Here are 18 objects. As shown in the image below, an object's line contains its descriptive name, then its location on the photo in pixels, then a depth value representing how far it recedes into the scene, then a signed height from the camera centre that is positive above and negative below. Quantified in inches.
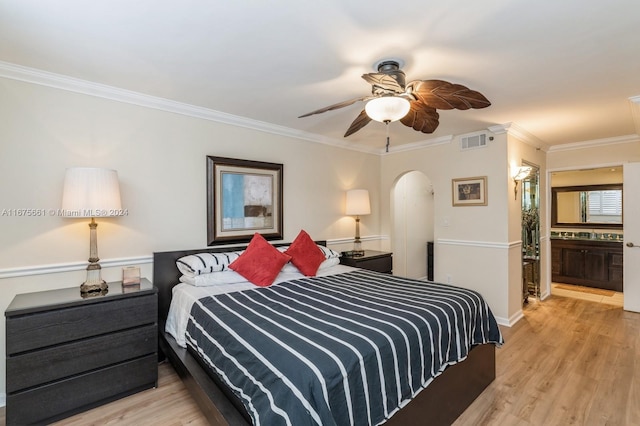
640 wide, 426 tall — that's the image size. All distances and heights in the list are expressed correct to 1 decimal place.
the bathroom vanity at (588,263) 201.3 -35.2
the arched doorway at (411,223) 207.5 -7.1
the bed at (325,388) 66.5 -42.0
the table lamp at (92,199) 87.0 +4.6
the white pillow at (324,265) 126.3 -22.4
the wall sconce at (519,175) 153.8 +18.6
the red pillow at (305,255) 127.0 -17.5
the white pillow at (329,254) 143.7 -19.0
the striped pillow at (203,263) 108.9 -17.6
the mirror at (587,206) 214.1 +3.9
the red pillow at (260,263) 111.5 -18.5
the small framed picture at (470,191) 153.9 +10.9
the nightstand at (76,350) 75.7 -36.2
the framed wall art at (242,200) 127.3 +6.3
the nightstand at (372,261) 157.6 -25.3
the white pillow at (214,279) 107.0 -23.0
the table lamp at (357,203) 169.6 +5.6
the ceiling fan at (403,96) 76.5 +31.2
